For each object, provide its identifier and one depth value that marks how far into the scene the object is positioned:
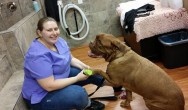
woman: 1.77
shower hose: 3.87
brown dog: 1.73
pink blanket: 2.77
